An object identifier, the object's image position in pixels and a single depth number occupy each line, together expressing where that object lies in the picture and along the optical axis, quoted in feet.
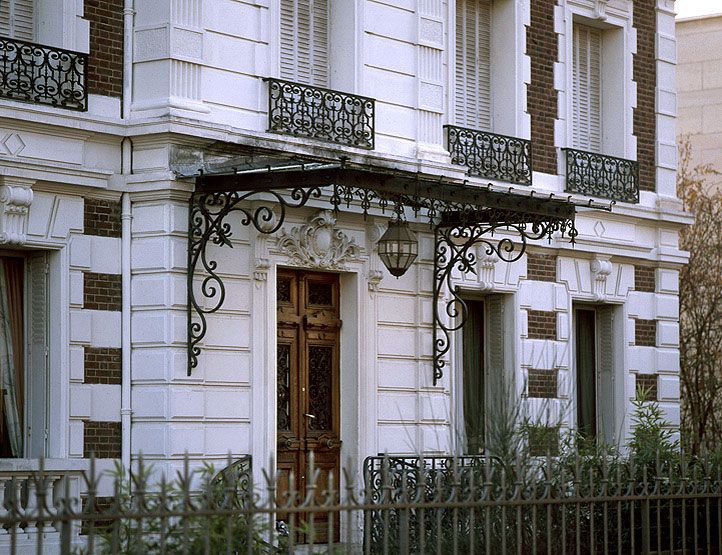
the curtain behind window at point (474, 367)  58.13
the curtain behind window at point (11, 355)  43.42
